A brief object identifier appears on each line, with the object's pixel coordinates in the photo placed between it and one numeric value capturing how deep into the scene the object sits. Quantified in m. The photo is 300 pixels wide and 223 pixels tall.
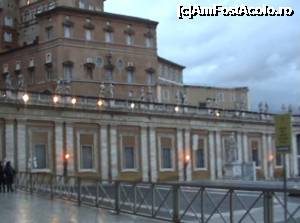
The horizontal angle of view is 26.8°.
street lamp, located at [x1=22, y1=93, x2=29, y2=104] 50.16
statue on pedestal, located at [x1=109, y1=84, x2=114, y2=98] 74.21
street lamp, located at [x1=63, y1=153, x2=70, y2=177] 52.59
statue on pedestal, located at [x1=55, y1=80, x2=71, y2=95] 67.81
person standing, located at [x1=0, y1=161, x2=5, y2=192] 32.41
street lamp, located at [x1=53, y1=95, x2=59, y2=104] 52.38
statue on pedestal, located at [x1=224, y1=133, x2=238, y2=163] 66.06
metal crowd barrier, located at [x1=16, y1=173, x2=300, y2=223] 14.22
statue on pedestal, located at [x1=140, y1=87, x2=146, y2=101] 73.53
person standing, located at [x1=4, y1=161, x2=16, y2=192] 32.16
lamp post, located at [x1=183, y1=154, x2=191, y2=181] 63.44
